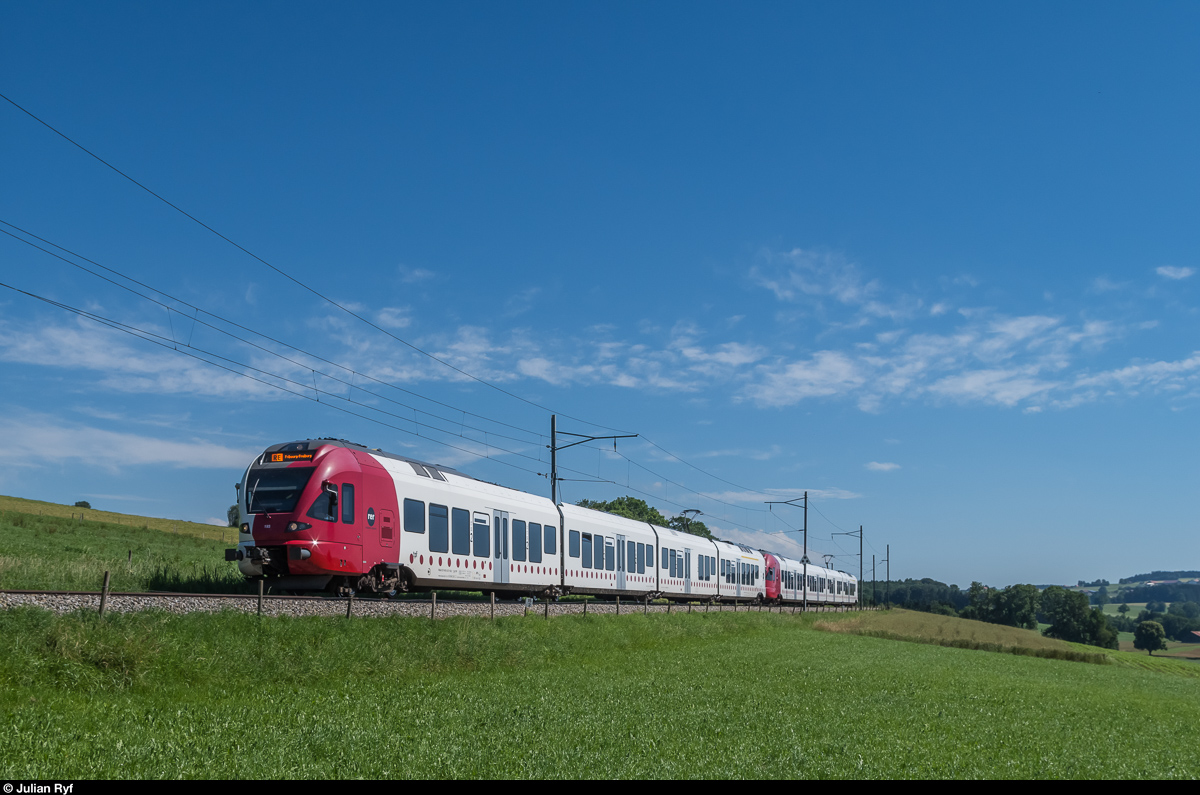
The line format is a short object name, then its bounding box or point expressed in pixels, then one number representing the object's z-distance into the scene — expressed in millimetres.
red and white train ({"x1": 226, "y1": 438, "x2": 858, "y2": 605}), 23109
